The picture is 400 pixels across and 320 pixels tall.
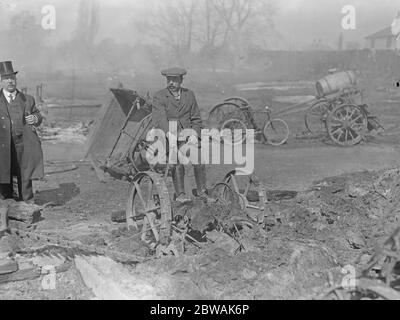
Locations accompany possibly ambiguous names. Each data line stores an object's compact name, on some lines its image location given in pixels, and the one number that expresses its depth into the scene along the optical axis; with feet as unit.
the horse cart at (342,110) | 38.88
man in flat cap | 21.38
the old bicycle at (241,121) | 39.27
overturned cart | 23.77
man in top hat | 21.40
